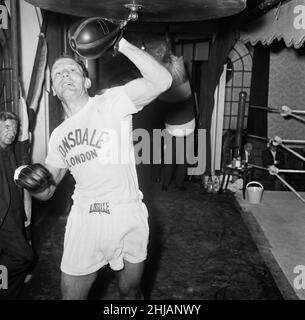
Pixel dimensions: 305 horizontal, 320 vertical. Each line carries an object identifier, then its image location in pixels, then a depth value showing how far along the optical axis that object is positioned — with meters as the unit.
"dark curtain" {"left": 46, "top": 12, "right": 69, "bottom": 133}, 4.67
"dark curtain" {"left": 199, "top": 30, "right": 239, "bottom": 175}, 6.56
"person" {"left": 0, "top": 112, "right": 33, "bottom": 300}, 3.02
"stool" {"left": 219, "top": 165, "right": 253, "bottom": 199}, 6.04
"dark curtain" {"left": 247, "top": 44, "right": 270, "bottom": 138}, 7.72
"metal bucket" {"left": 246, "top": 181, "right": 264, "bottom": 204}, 5.63
